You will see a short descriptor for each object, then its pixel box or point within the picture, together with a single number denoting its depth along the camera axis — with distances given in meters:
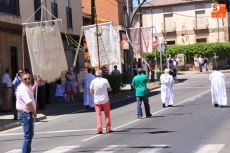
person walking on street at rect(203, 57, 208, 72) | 58.12
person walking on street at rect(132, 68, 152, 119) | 19.65
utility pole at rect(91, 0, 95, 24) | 33.91
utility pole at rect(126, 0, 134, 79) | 35.69
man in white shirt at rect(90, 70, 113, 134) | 16.24
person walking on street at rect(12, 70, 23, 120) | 22.27
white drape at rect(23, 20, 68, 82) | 19.66
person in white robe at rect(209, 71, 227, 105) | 22.31
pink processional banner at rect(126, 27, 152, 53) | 34.16
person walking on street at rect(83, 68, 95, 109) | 25.83
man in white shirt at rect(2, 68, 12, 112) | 25.81
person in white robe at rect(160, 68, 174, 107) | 23.69
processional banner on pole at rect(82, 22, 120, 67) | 27.95
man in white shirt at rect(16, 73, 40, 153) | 11.62
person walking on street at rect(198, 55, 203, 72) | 57.69
